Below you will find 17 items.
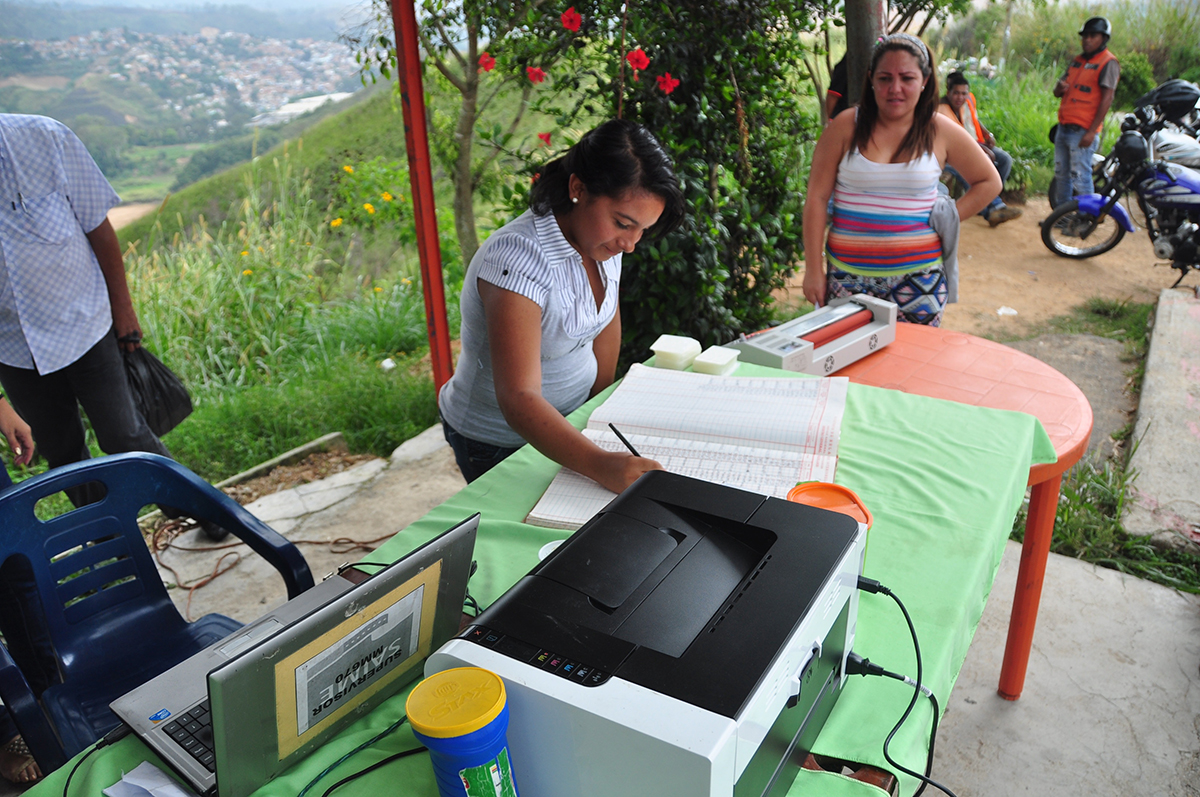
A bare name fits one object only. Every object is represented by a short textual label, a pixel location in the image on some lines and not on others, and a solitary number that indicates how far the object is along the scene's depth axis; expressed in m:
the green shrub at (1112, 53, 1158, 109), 7.64
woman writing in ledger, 1.48
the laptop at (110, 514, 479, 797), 0.75
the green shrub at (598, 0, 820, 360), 3.04
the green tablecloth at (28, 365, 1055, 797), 0.89
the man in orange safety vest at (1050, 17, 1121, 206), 5.64
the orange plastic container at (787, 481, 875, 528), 1.20
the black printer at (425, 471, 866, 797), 0.68
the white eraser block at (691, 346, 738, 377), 1.78
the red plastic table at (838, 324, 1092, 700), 1.67
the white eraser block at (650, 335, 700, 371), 1.83
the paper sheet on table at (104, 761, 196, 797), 0.84
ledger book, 1.35
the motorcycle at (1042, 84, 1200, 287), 4.70
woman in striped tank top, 2.41
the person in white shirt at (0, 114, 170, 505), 1.99
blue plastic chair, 1.41
